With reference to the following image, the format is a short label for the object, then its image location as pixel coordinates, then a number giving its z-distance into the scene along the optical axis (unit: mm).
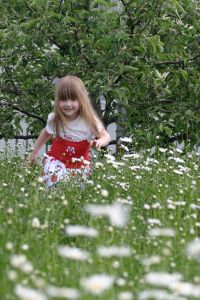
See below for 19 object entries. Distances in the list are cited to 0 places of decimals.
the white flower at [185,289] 3442
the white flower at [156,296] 3447
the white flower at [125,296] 3271
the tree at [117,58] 8865
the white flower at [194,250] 4007
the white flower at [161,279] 3538
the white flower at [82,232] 4243
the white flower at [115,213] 4520
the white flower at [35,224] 4466
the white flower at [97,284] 3336
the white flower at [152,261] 3898
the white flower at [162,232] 4382
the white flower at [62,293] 3307
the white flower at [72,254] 3968
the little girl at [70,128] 8081
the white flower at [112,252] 3999
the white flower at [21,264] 3470
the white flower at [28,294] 3144
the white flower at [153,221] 4807
